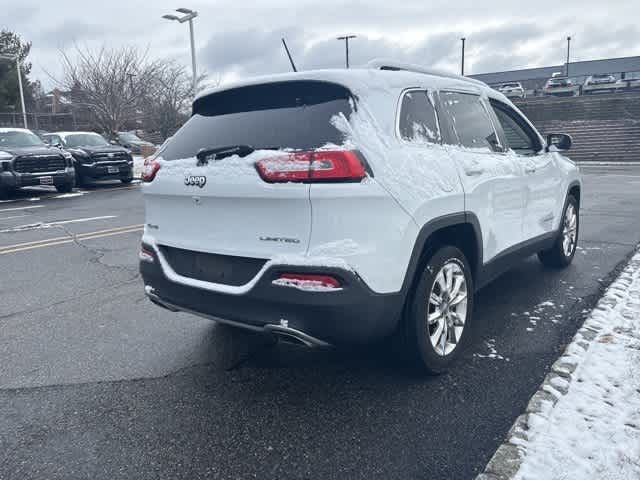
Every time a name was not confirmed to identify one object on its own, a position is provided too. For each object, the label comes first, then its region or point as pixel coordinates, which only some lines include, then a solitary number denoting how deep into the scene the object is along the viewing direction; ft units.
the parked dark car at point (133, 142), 95.11
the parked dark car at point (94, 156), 51.83
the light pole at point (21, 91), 106.52
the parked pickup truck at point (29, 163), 43.09
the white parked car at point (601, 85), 143.74
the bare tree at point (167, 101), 94.12
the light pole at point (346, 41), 165.05
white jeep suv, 8.74
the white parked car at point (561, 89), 150.43
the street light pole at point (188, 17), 67.36
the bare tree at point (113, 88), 94.17
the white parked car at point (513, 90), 155.66
